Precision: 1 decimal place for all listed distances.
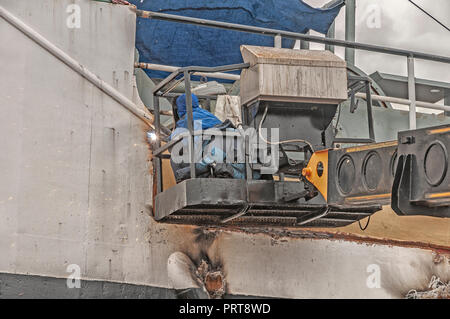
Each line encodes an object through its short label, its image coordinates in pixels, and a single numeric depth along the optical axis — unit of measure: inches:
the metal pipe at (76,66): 509.7
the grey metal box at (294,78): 463.5
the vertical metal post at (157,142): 514.9
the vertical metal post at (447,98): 852.6
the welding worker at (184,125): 468.4
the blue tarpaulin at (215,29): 655.8
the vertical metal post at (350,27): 714.2
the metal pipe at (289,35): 541.3
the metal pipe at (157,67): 553.6
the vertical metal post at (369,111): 508.7
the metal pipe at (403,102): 617.0
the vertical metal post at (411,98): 611.8
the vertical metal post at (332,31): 745.0
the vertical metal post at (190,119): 445.7
